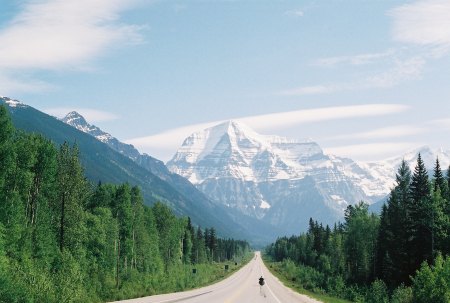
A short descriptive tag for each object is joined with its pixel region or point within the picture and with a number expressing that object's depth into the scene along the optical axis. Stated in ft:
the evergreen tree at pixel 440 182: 188.34
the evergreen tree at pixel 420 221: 169.17
